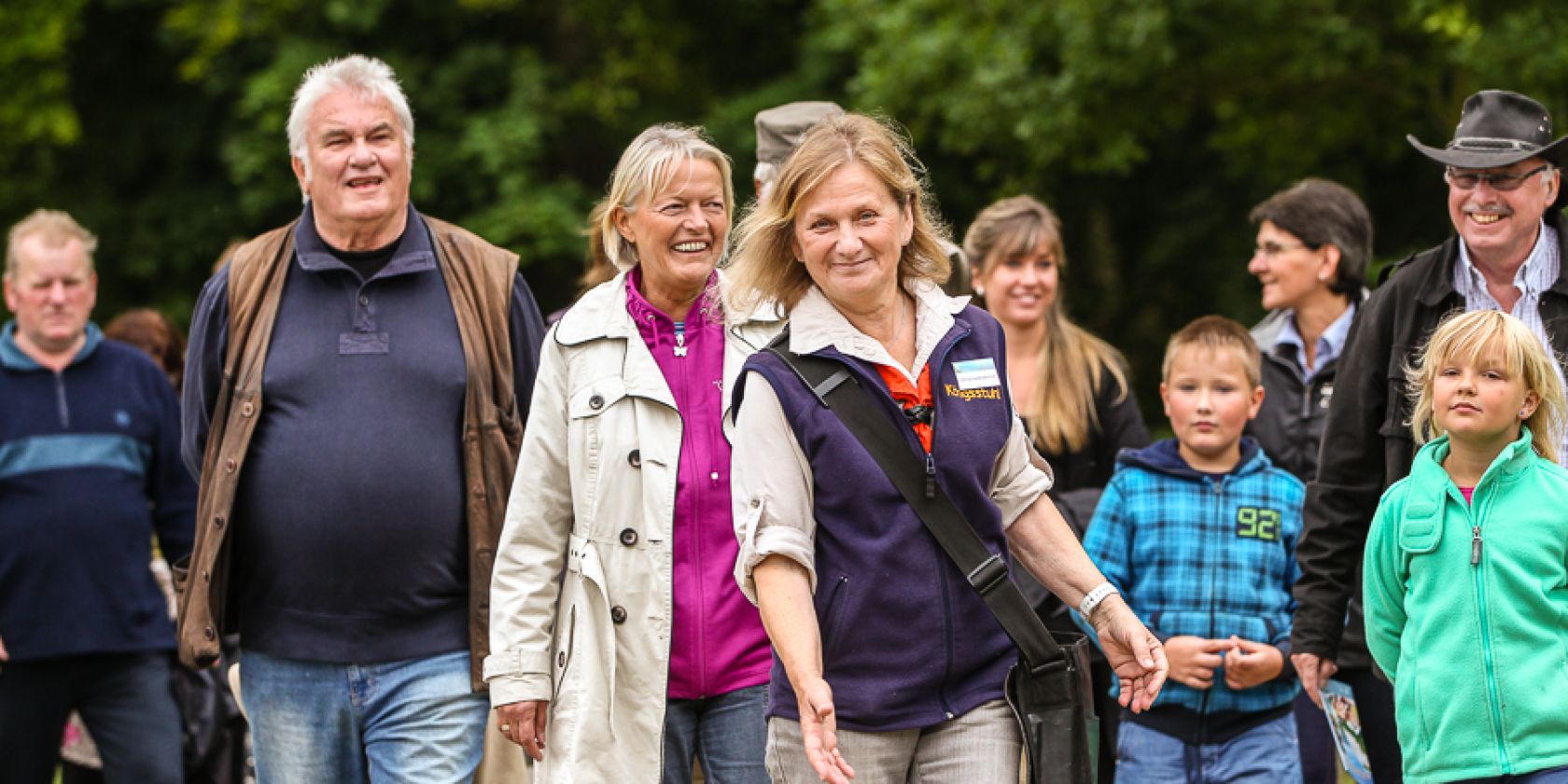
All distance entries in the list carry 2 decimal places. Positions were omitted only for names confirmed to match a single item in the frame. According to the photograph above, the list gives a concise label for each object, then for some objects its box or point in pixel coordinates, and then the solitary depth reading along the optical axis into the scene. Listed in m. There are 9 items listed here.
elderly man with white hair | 9.23
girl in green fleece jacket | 8.41
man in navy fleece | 12.30
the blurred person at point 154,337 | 15.73
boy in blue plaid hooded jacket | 10.78
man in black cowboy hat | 9.36
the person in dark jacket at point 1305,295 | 12.68
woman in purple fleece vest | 7.42
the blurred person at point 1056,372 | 12.10
